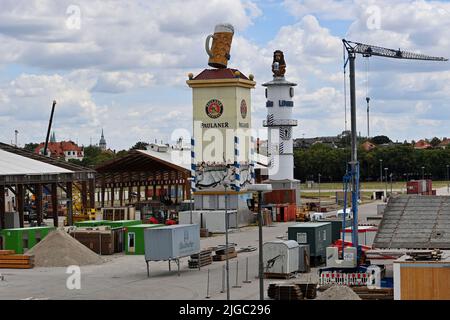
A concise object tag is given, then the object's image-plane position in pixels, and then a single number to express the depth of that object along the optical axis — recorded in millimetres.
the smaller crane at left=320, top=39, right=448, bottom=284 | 42562
